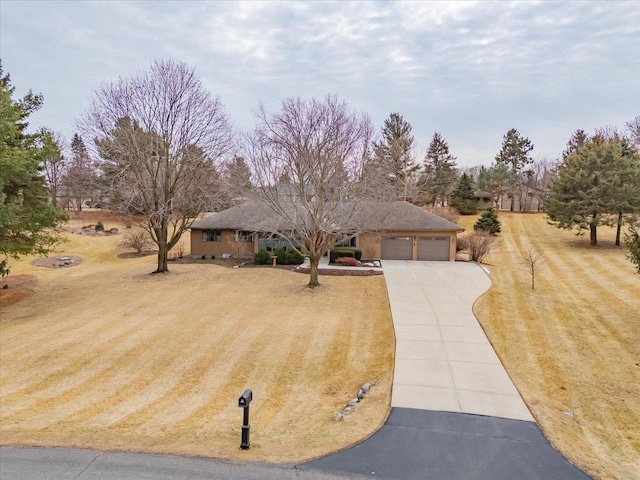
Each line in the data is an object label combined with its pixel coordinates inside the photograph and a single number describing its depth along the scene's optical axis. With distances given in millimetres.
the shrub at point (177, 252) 29812
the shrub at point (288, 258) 25766
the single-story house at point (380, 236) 27281
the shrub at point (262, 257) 25914
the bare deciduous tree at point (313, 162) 17469
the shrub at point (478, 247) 26719
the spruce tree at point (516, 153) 57625
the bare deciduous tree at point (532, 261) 19862
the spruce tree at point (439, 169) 53219
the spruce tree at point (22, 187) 15125
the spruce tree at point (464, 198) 49000
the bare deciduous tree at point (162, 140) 20469
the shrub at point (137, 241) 33219
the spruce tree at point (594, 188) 29641
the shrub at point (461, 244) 29070
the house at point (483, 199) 54562
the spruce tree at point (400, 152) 43438
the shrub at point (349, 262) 25125
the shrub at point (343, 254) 26500
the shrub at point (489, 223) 37688
